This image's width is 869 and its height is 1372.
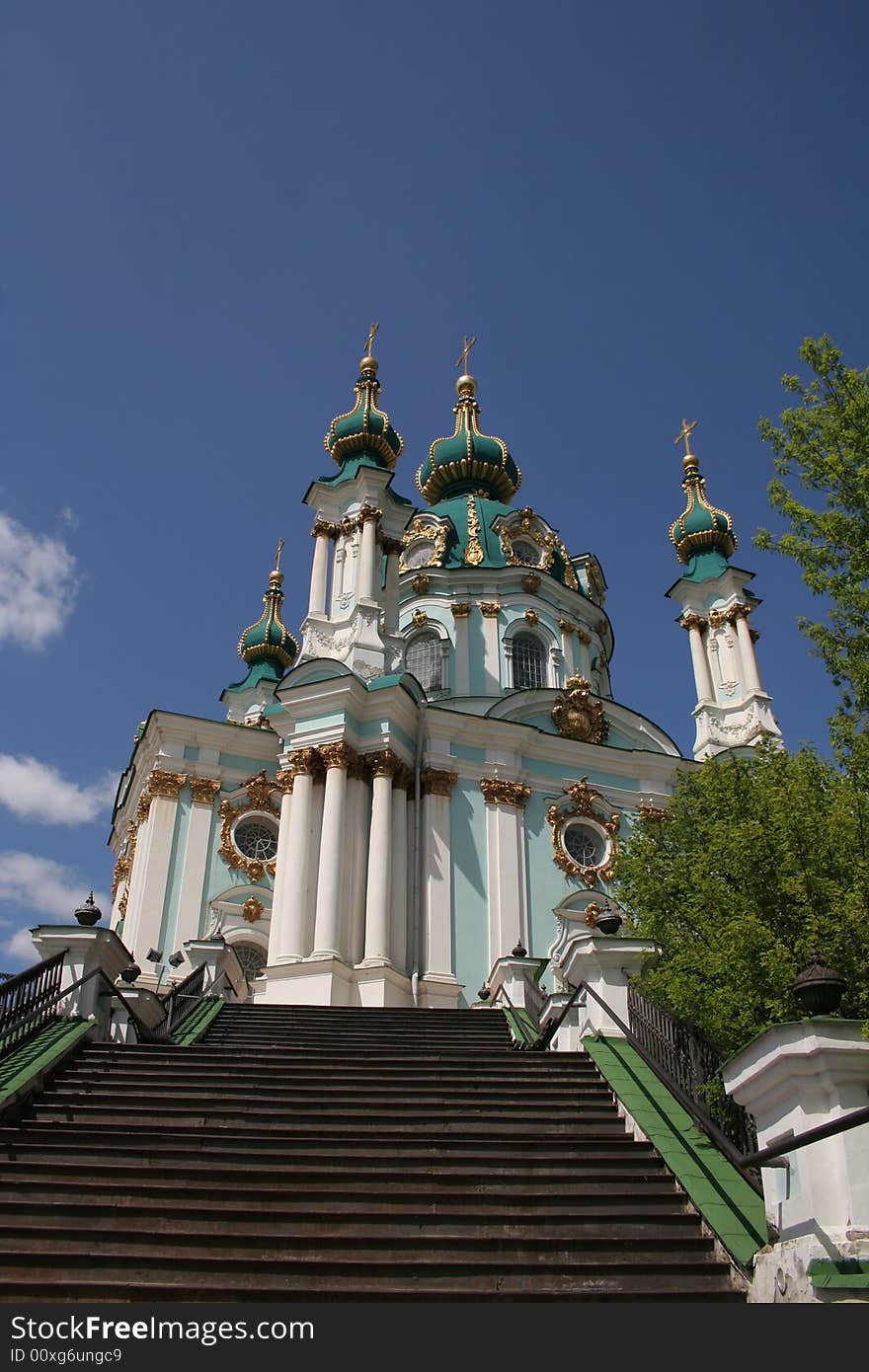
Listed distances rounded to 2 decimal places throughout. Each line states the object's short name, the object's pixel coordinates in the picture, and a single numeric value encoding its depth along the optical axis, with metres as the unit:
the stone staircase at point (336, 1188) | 6.81
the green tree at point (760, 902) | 10.66
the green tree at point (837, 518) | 9.98
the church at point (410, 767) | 24.23
